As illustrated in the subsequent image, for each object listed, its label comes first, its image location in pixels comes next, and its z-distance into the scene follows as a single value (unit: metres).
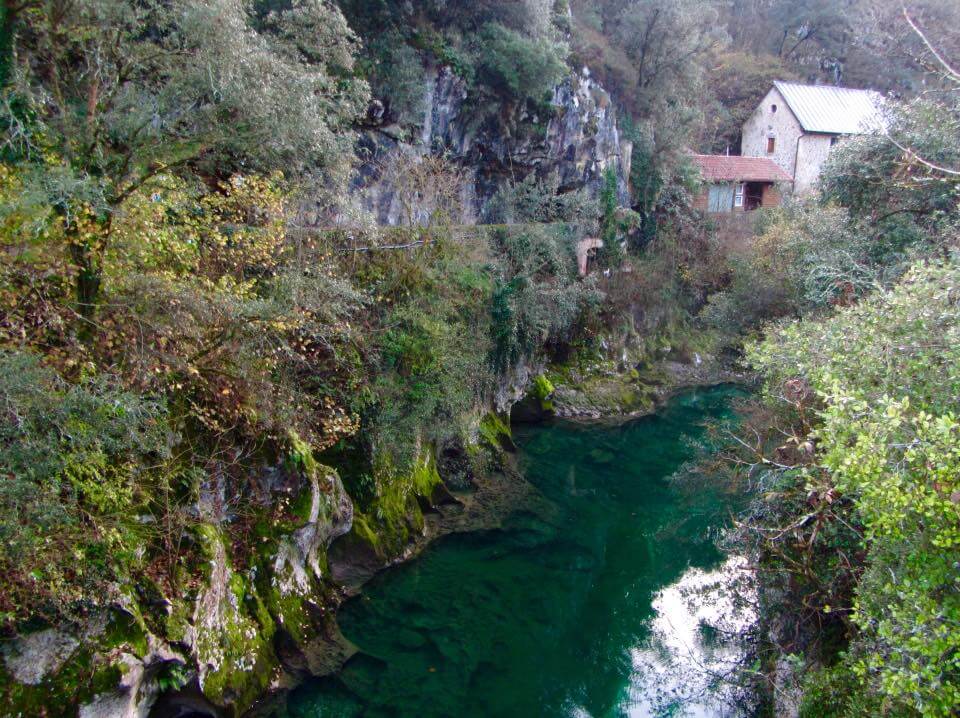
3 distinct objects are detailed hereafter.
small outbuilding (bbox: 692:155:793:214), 39.62
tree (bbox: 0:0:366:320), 9.27
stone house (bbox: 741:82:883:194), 40.94
